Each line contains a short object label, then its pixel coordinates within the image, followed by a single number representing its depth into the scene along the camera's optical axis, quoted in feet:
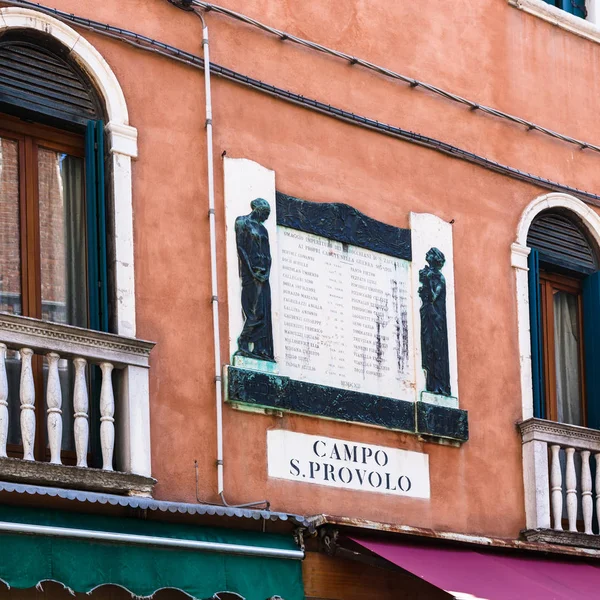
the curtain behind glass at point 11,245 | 32.53
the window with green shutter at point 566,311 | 42.91
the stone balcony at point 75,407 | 31.17
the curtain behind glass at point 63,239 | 33.88
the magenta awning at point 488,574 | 34.24
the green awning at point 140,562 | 29.84
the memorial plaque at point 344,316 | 36.86
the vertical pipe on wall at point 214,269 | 34.55
